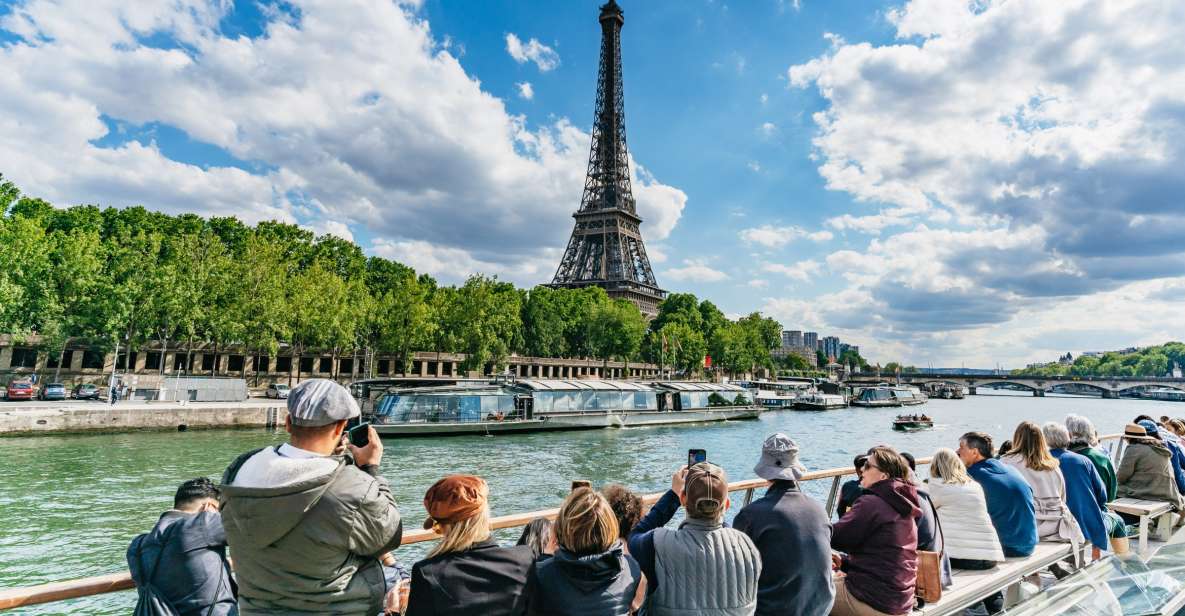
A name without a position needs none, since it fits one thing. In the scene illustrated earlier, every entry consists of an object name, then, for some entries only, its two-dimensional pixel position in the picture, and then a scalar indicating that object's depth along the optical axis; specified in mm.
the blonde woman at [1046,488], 5898
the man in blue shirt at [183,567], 2865
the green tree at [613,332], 82500
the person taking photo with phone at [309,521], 2402
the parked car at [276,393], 44406
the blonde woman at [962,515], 4938
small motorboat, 48969
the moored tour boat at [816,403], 72375
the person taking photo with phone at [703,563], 3262
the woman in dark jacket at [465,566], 2670
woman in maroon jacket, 3963
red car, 33281
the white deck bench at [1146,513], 7125
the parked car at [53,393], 34875
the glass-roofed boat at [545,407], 32531
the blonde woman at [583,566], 2889
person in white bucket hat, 3592
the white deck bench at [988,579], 4435
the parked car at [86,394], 37125
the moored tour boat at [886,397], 77512
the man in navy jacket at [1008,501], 5332
